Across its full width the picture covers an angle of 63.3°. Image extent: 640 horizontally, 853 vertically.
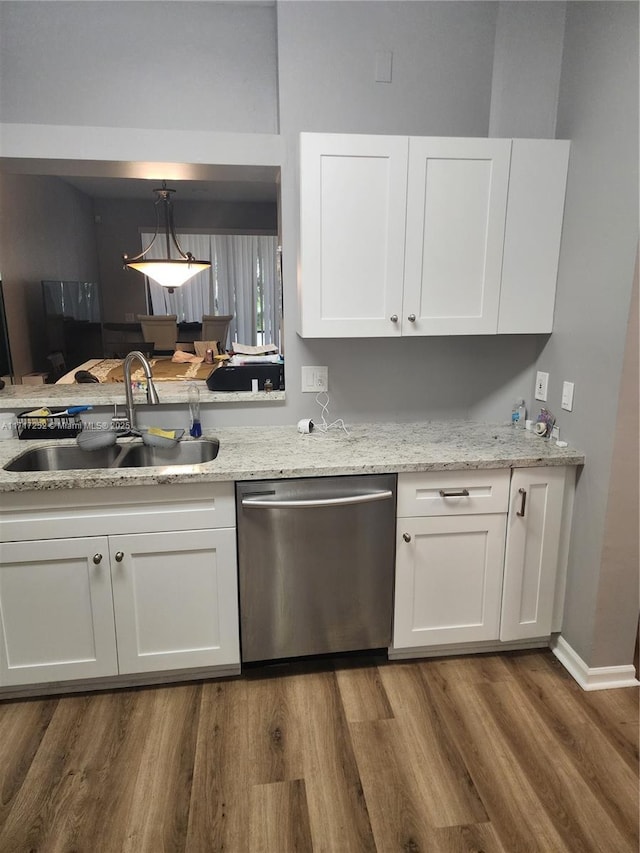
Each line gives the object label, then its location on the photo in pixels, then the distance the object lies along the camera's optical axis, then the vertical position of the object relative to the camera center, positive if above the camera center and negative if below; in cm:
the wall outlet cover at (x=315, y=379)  241 -27
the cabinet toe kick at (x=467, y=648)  217 -136
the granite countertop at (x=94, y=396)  231 -34
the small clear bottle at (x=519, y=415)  243 -43
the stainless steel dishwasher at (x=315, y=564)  190 -90
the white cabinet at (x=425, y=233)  195 +34
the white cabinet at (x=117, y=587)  182 -95
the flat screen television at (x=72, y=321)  391 -2
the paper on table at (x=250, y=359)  251 -19
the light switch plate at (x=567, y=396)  209 -30
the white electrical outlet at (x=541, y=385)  229 -28
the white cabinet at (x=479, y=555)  200 -92
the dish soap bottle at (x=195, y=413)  229 -41
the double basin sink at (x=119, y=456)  215 -58
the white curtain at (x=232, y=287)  490 +31
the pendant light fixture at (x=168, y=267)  378 +38
